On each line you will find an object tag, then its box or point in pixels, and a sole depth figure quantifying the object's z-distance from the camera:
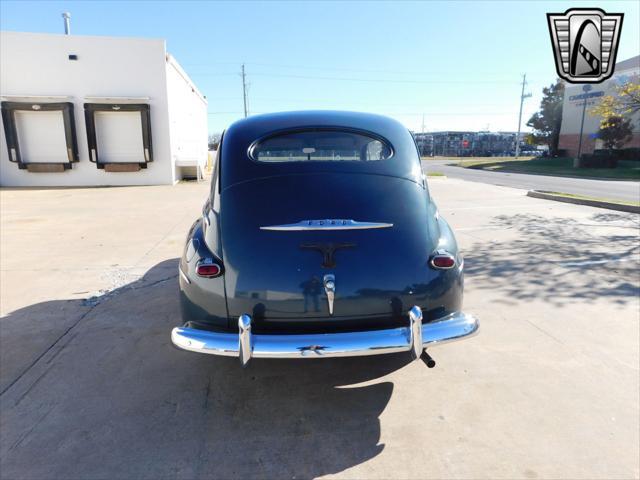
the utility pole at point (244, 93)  45.61
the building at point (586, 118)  38.62
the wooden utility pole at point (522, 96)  65.86
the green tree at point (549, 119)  49.69
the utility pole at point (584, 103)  41.42
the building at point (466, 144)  87.31
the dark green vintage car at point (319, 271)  2.31
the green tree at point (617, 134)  35.38
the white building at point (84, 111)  16.45
